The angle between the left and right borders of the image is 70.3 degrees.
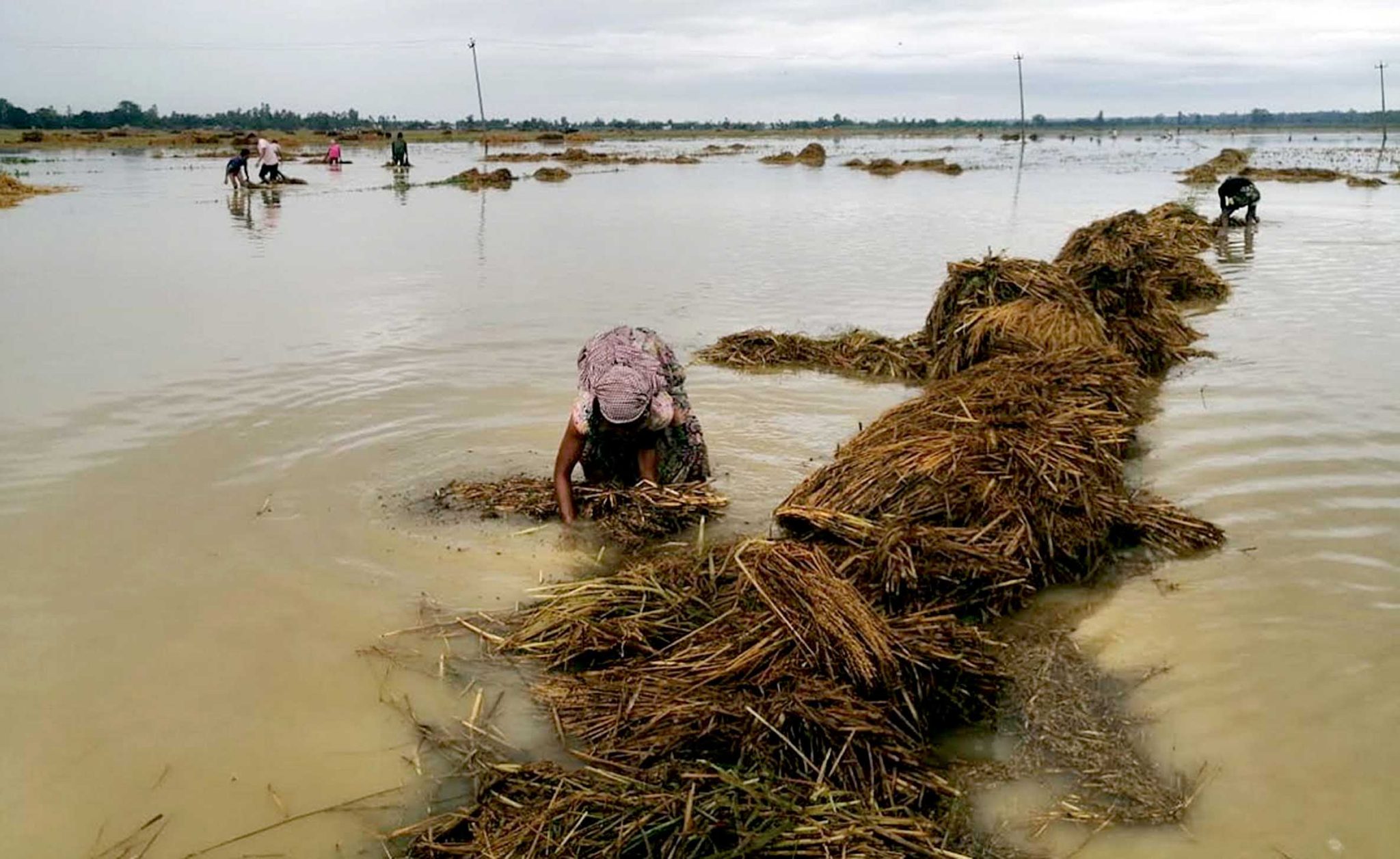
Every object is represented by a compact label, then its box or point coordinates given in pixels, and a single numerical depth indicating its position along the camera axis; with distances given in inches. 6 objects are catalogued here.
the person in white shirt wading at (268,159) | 979.3
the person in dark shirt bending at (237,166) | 911.0
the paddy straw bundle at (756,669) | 115.5
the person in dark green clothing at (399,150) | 1243.8
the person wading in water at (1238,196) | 659.4
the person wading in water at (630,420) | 170.7
